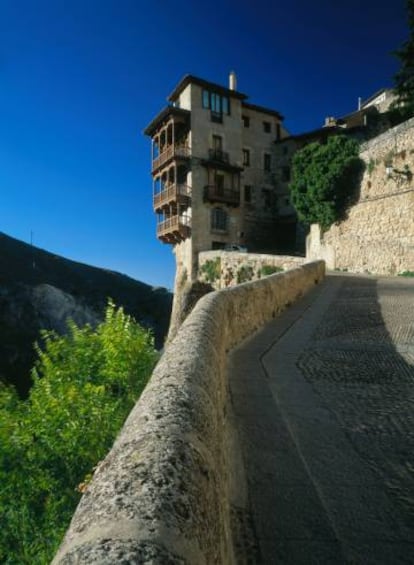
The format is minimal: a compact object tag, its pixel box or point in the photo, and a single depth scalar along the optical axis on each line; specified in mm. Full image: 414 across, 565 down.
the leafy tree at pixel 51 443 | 8125
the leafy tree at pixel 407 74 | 26278
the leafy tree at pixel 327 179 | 27250
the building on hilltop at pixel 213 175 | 32156
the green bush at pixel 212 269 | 27688
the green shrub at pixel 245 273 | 22797
